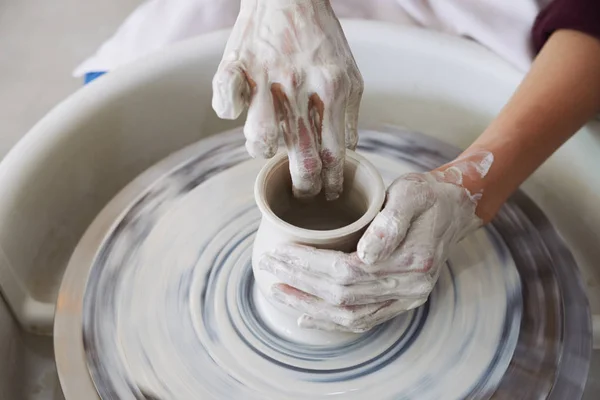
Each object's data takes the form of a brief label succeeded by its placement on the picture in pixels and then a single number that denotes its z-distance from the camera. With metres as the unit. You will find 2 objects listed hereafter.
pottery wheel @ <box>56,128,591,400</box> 0.98
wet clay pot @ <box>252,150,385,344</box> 0.90
